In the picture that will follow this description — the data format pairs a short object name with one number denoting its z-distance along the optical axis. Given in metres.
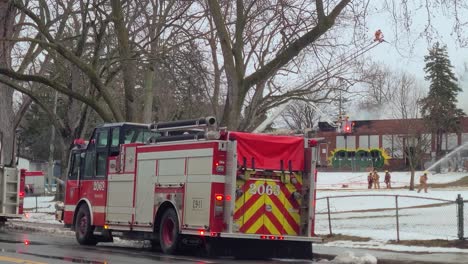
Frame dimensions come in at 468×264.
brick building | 63.27
